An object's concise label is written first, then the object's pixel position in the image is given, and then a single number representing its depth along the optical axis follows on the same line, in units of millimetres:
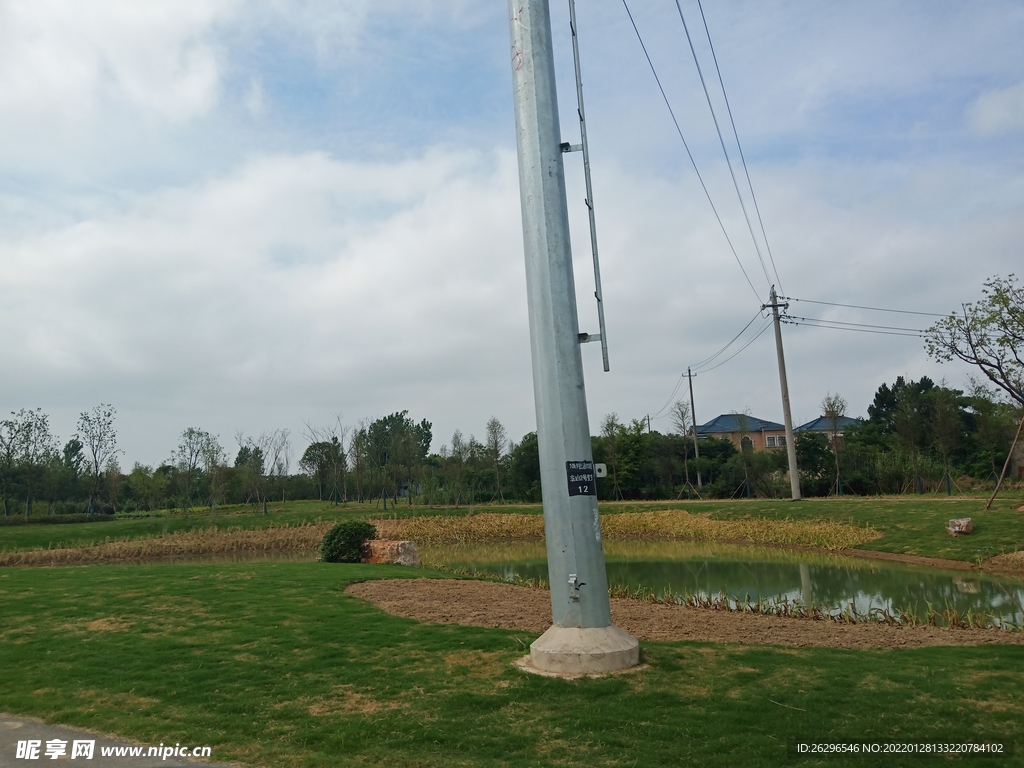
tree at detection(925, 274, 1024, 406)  21688
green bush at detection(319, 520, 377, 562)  18438
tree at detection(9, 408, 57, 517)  42656
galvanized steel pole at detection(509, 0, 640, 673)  6691
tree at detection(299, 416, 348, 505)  45781
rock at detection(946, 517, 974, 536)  21438
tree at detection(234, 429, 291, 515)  46656
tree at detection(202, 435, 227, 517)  42031
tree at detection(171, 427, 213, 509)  45562
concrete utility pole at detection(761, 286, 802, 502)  34344
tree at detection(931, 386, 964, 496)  41094
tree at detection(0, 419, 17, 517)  41562
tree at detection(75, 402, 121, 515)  45625
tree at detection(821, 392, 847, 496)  47784
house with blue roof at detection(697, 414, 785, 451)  77688
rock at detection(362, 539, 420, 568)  18203
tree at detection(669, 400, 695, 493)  55778
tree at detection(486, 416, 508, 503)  51594
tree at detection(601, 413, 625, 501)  48750
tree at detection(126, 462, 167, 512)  44062
